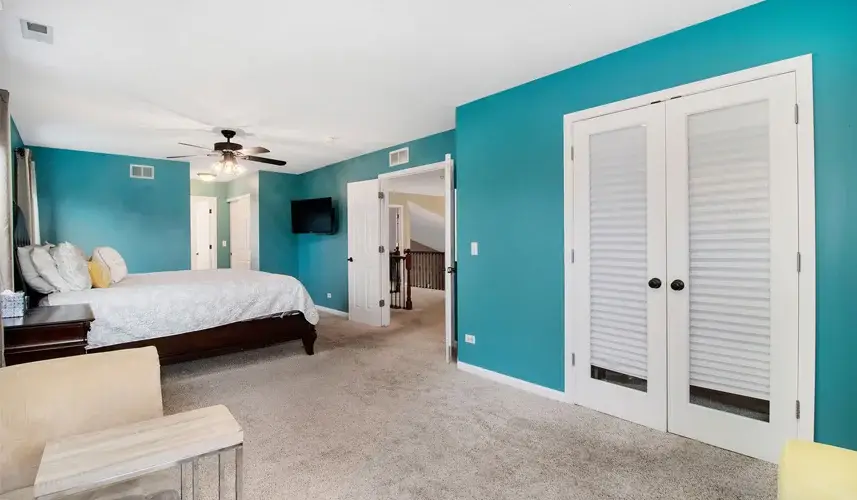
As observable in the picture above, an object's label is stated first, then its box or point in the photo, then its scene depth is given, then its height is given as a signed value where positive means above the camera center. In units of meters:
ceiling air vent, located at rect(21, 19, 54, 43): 2.41 +1.28
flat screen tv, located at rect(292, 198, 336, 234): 6.78 +0.50
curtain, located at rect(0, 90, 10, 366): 2.74 +0.32
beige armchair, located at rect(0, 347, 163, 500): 1.41 -0.55
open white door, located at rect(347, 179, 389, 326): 5.89 -0.11
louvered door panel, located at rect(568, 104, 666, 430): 2.69 -0.15
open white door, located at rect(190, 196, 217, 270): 8.44 +0.33
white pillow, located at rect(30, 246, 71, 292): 3.24 -0.15
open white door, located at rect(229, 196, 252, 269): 7.64 +0.27
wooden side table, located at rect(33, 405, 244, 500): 1.16 -0.62
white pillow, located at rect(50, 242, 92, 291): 3.34 -0.14
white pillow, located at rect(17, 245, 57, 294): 3.18 -0.18
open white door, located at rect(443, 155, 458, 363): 4.21 -0.12
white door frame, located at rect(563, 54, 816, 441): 2.14 +0.02
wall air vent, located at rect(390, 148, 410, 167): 5.47 +1.16
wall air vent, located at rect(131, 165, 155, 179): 6.23 +1.14
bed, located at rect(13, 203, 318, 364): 3.39 -0.58
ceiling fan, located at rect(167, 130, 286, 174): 4.53 +1.03
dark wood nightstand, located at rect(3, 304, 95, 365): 2.31 -0.49
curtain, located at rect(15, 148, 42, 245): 4.25 +0.64
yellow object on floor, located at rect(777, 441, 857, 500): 1.03 -0.59
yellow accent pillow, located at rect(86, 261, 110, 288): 3.63 -0.23
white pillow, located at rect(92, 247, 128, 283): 3.96 -0.12
